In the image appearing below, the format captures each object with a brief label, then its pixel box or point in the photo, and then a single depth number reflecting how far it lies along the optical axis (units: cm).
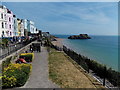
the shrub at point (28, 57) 1175
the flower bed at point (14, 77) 618
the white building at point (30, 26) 5723
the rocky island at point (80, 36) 12470
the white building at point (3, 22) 2473
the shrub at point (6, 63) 879
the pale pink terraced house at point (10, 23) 2786
